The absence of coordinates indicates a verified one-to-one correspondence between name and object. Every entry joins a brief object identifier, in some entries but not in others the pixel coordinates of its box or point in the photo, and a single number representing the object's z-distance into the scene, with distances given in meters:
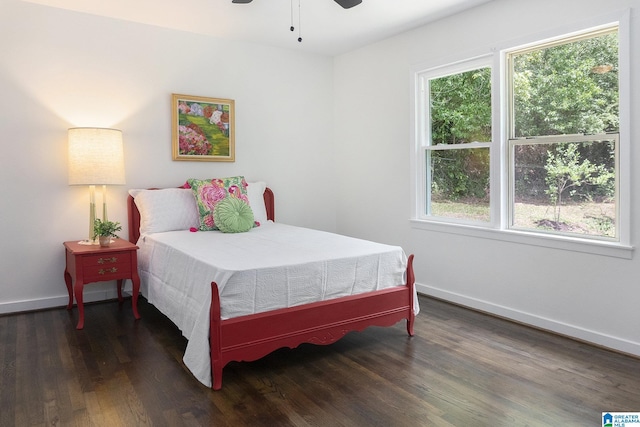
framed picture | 4.59
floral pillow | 4.21
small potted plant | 3.75
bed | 2.57
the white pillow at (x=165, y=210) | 4.16
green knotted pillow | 4.07
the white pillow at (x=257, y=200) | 4.69
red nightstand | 3.54
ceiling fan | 3.16
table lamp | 3.79
